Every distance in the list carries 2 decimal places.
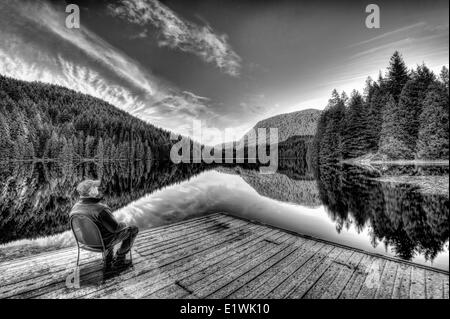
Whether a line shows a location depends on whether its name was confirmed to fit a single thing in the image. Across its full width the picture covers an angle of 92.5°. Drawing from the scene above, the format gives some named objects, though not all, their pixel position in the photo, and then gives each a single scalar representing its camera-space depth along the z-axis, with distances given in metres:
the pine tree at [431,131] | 21.48
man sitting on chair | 3.76
